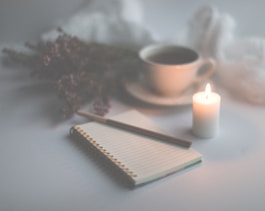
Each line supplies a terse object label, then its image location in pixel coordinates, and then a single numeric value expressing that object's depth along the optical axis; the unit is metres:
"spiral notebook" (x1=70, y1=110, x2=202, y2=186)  0.70
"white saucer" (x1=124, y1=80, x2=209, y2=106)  0.92
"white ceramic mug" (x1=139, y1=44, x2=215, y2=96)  0.90
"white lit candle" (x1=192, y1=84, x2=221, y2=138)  0.79
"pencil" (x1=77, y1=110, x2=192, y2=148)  0.77
